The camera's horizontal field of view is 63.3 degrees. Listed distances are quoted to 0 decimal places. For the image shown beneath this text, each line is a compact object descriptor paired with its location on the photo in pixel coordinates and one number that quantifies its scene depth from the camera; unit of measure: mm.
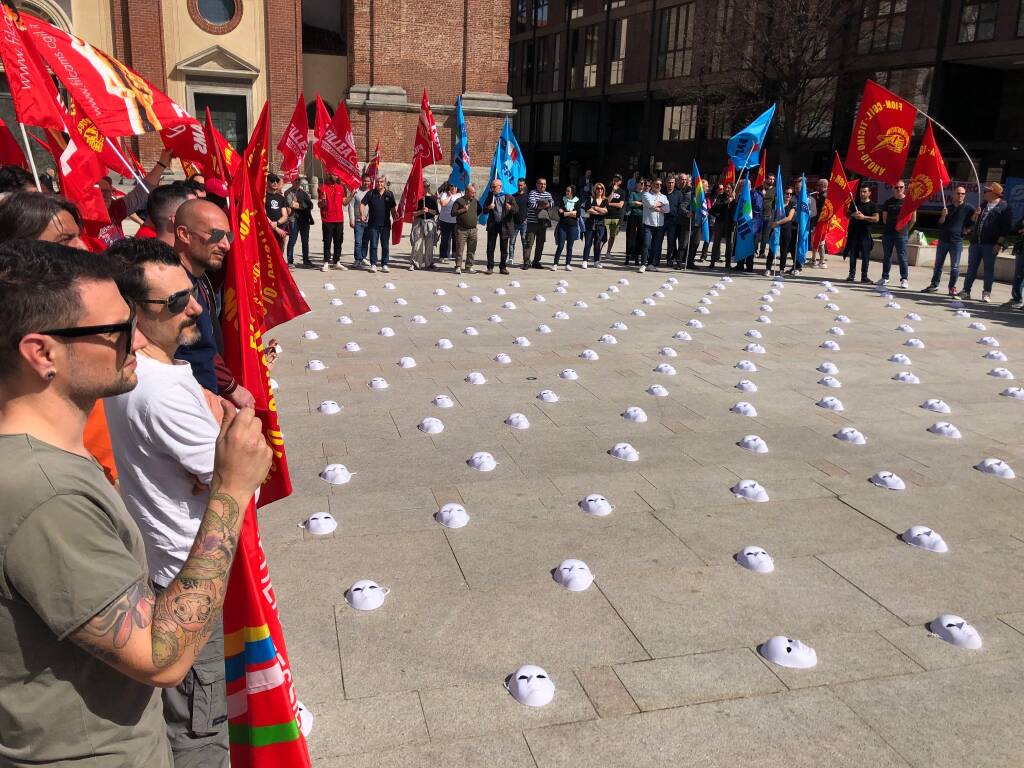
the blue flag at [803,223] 16047
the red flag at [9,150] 7077
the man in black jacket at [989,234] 12836
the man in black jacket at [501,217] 14945
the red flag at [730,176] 17056
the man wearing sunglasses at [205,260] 3092
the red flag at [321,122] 14852
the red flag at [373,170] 14727
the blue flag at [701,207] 16641
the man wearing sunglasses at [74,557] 1316
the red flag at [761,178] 16897
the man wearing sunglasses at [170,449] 2172
